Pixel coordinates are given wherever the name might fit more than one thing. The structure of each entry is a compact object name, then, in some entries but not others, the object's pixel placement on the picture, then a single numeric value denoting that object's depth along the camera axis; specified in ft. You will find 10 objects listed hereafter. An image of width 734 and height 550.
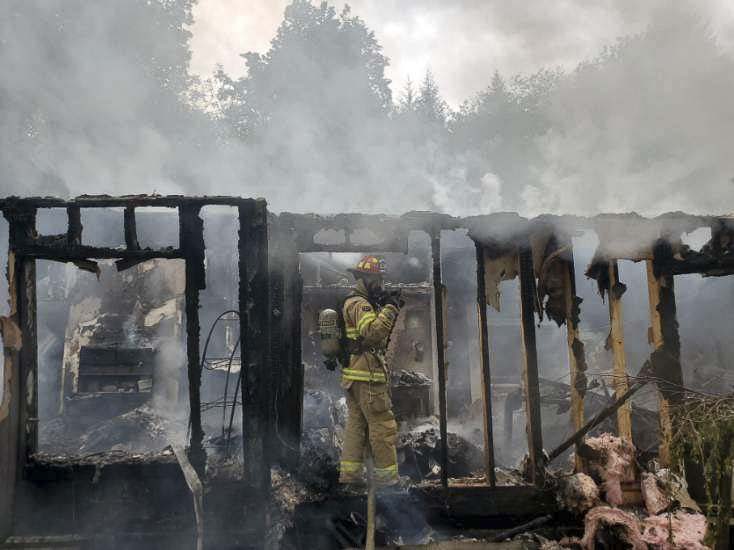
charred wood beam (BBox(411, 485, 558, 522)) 17.25
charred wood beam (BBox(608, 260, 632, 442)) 18.35
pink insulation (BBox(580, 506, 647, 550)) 14.67
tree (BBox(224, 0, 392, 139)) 100.32
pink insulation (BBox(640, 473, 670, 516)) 16.47
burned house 16.61
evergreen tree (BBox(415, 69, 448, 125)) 137.35
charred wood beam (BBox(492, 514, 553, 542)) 15.93
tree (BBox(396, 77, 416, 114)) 135.13
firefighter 17.17
